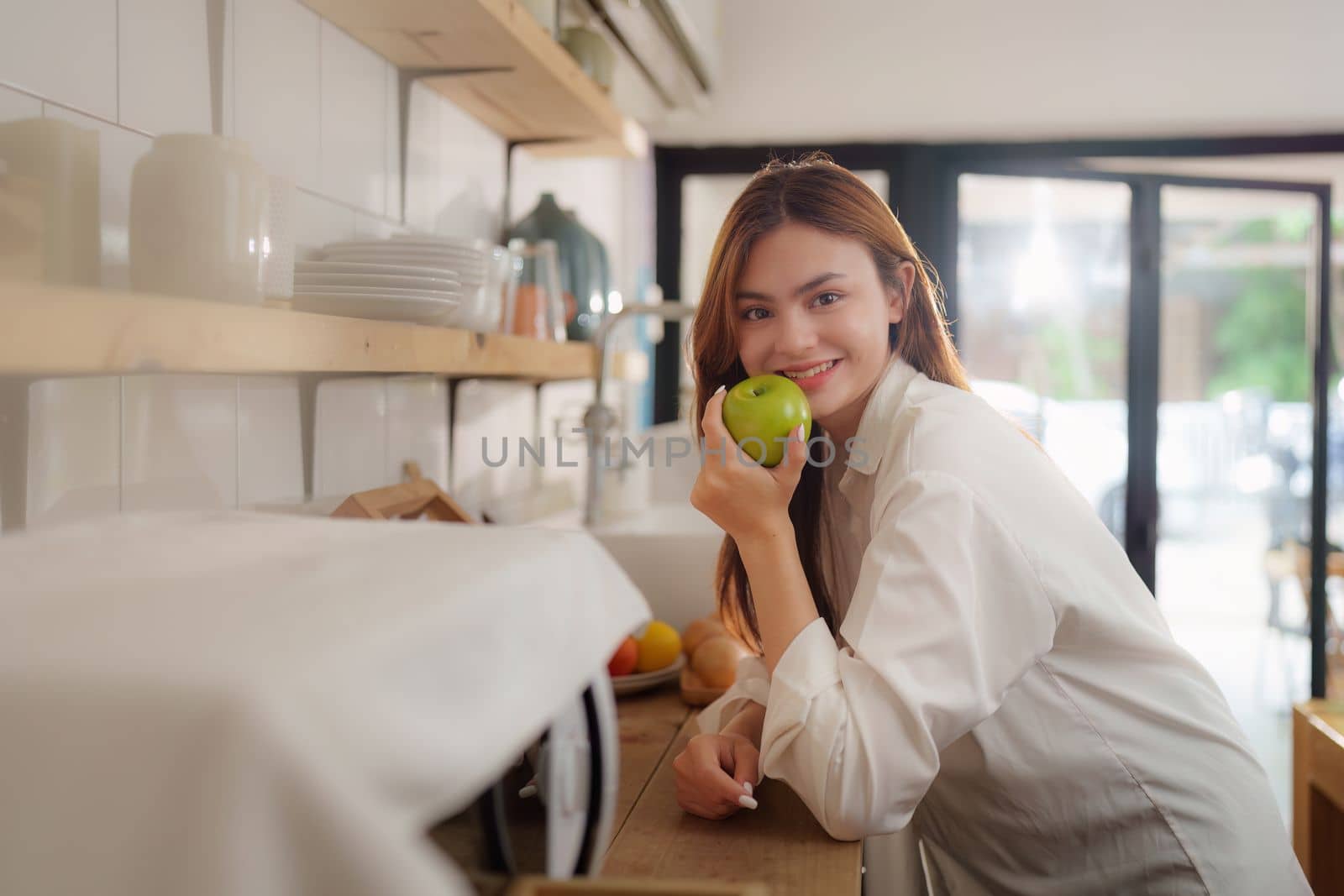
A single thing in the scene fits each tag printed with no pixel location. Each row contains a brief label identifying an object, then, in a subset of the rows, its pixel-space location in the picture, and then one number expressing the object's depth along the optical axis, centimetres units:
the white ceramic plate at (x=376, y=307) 98
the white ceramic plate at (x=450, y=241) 111
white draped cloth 36
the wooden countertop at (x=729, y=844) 88
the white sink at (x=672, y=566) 196
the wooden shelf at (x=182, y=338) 56
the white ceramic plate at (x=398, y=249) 109
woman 91
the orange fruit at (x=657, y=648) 157
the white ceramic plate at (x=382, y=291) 98
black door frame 298
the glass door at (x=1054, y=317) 311
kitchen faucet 196
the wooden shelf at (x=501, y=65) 125
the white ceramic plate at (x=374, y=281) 99
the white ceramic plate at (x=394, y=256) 108
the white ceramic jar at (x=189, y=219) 79
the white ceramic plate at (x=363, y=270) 100
